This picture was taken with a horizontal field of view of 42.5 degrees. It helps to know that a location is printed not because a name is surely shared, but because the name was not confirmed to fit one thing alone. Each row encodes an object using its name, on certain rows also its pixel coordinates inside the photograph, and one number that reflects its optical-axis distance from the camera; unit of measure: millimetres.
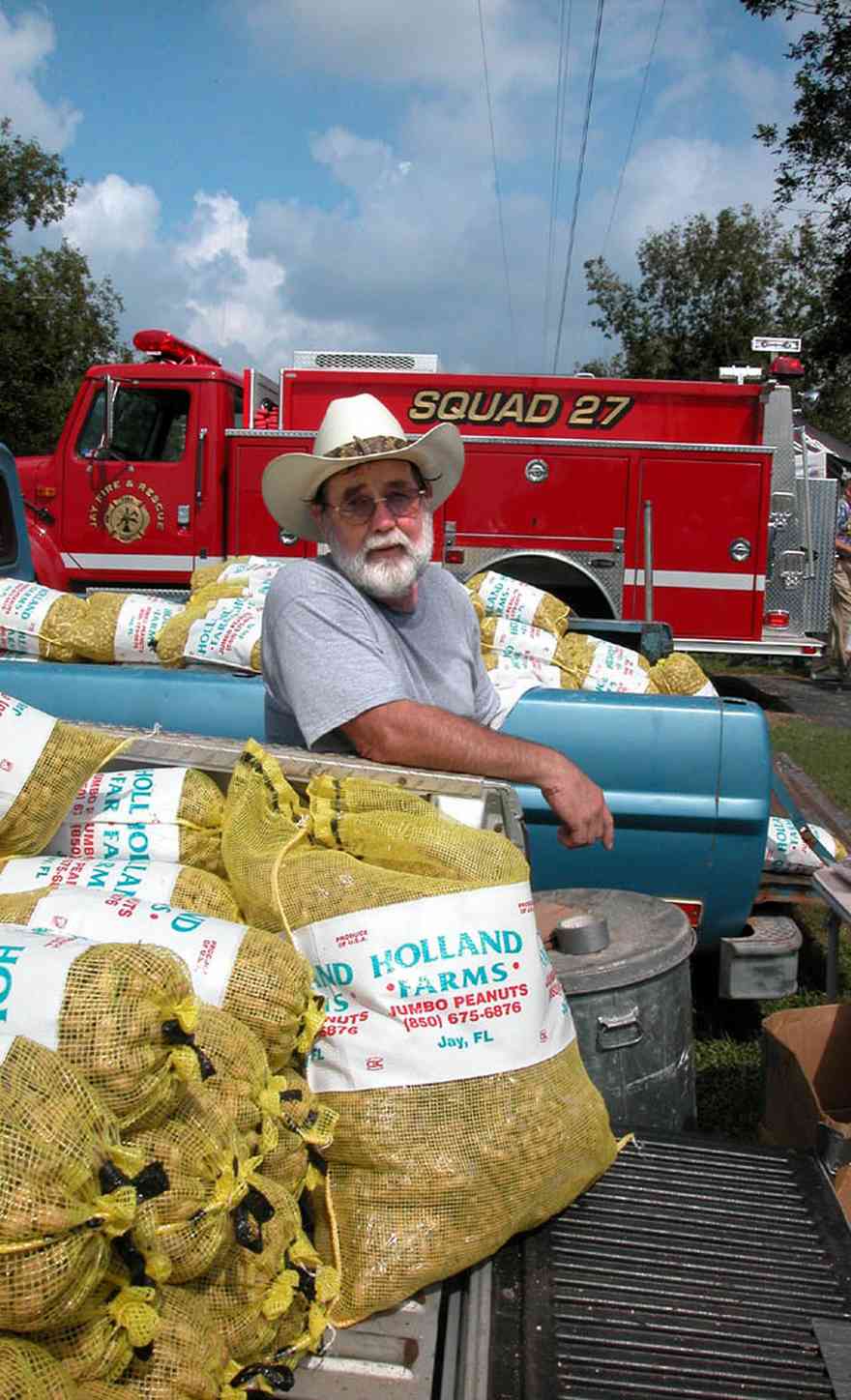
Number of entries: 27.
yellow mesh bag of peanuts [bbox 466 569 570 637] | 5148
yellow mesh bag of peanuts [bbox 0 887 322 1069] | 1593
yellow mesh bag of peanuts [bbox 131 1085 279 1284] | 1295
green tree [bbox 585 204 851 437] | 26891
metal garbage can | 2400
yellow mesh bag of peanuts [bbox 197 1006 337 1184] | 1458
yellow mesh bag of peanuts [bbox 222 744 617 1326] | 1628
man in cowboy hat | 2482
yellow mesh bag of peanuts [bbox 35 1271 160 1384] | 1194
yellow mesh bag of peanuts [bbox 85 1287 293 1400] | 1249
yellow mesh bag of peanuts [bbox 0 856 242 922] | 1880
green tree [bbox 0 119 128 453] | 21047
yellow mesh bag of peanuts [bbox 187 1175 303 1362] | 1399
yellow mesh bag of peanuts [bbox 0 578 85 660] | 4637
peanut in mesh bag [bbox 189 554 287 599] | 5031
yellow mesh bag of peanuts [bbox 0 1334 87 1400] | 1079
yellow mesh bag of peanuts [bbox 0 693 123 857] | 2068
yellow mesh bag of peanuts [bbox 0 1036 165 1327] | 1096
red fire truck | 8758
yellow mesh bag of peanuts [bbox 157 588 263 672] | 4238
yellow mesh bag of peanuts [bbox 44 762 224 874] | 2199
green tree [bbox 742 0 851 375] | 14695
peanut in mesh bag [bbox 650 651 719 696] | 4805
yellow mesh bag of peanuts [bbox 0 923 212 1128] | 1295
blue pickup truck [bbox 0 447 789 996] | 3434
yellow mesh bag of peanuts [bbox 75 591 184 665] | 4609
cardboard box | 2973
